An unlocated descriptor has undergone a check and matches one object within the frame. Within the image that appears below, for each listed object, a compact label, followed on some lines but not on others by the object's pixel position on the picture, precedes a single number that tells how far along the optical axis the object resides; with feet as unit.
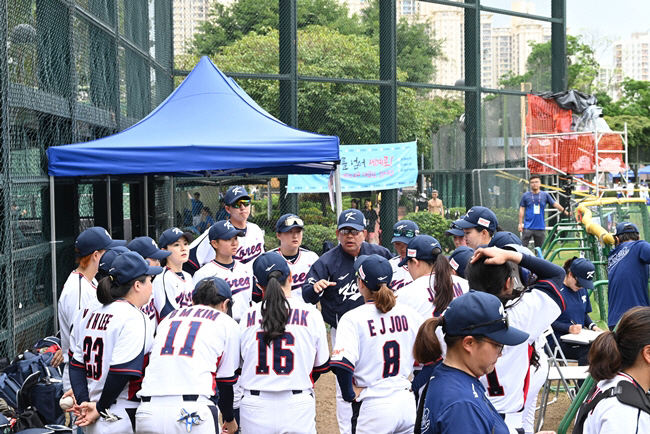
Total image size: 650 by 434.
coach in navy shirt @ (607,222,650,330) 23.11
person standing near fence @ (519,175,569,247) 43.55
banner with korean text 42.42
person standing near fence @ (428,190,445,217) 54.49
